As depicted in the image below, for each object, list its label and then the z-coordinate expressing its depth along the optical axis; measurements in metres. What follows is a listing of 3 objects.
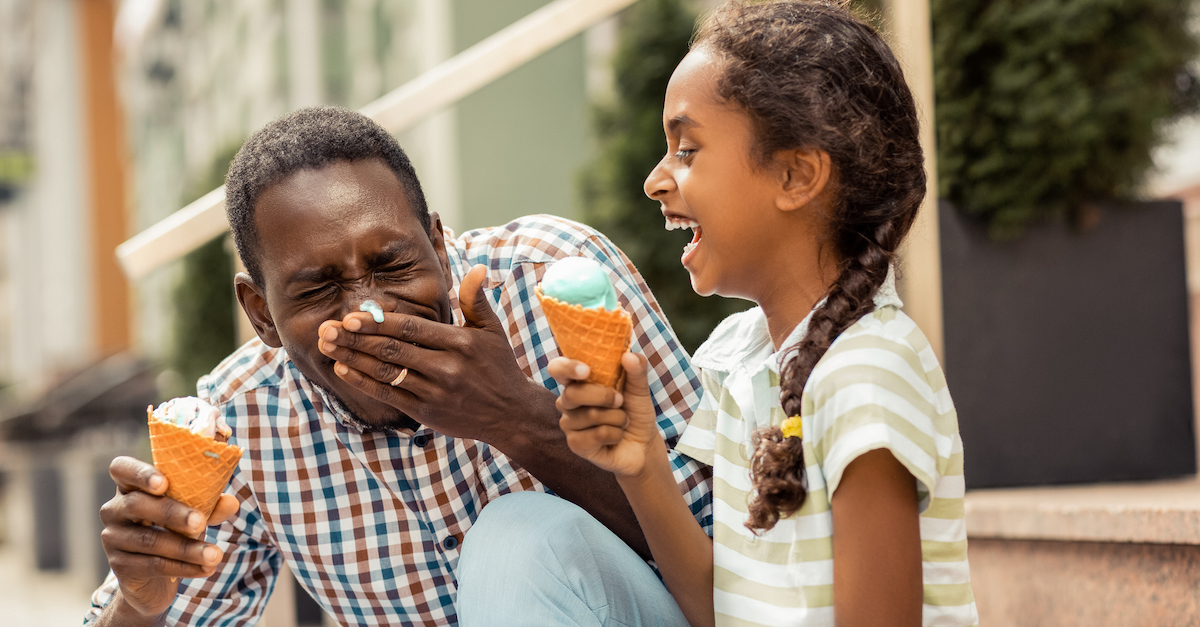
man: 1.61
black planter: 2.79
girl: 1.36
